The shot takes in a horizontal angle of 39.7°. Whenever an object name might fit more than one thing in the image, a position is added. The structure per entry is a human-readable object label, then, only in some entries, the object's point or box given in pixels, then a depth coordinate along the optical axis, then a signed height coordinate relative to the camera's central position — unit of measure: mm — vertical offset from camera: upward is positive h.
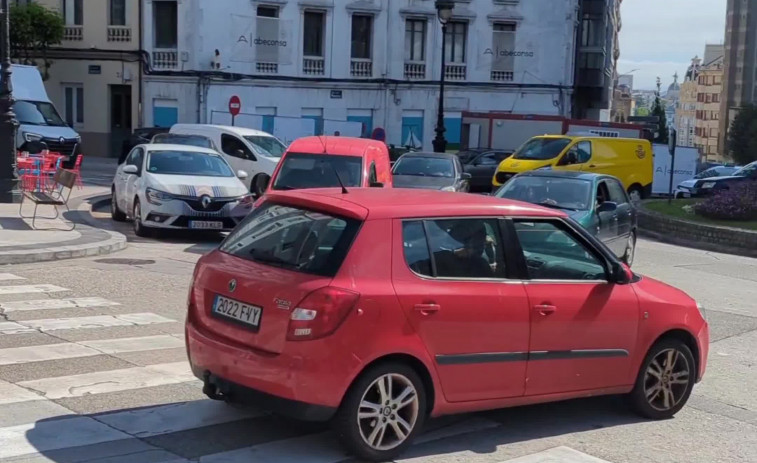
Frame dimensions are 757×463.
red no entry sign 36194 -281
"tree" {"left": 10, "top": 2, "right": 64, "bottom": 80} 40688 +2353
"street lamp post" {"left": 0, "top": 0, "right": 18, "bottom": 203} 19422 -733
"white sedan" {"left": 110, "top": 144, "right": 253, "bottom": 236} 17094 -1560
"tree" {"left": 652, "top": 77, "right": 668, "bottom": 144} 104038 -113
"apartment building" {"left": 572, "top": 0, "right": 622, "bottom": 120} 53219 +2615
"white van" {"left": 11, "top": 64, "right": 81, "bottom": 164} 30417 -758
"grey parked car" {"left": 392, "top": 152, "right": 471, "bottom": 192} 21969 -1474
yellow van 27344 -1306
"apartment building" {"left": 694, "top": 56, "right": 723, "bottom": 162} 159750 +720
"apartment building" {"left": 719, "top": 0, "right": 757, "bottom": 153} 121438 +6451
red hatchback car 5957 -1273
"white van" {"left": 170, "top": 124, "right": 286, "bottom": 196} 23562 -1130
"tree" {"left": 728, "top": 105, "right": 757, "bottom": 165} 75625 -1638
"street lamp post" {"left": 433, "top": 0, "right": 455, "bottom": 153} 32781 +1915
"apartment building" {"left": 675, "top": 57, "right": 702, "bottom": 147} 180125 +12
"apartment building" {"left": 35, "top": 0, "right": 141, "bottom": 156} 42219 +901
